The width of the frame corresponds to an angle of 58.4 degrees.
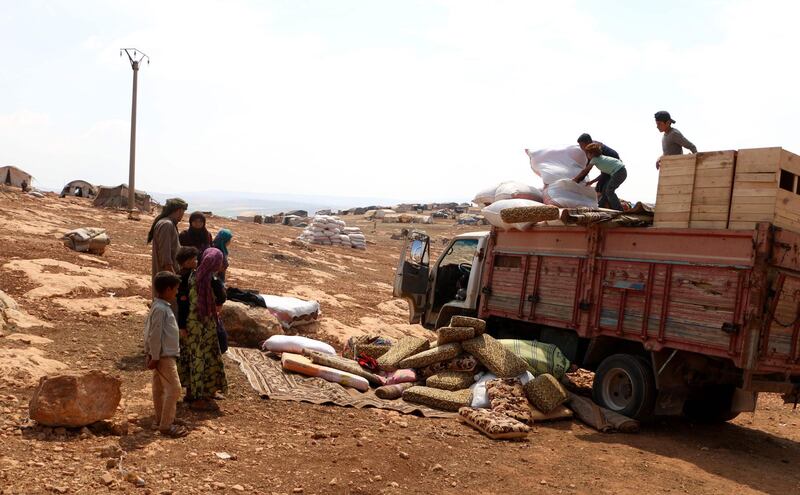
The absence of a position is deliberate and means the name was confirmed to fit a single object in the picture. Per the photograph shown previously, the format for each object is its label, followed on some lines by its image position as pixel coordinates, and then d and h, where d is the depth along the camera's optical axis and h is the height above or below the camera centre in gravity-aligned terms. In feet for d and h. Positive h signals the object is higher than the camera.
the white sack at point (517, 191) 29.81 +0.91
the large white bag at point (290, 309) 33.55 -5.54
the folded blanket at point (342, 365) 26.58 -6.19
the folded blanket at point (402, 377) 26.45 -6.40
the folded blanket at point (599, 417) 23.41 -6.51
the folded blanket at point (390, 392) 25.04 -6.63
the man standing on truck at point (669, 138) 27.91 +3.48
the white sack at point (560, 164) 29.68 +2.23
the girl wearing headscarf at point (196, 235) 26.18 -1.88
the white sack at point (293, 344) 28.27 -5.98
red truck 20.94 -2.80
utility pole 92.68 +2.71
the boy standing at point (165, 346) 17.57 -4.03
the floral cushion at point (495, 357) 24.79 -5.07
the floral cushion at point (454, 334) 25.88 -4.57
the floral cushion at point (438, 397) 23.99 -6.44
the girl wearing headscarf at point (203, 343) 20.27 -4.50
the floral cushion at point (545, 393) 23.84 -5.92
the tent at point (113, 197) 99.35 -2.85
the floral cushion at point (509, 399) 22.90 -6.09
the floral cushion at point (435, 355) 25.98 -5.41
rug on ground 23.25 -6.54
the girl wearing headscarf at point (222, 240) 27.64 -2.05
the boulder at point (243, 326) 30.37 -5.78
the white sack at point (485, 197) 31.07 +0.57
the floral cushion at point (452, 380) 25.04 -6.07
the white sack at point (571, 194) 28.63 +0.97
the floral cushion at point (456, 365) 25.75 -5.67
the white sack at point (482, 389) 23.83 -6.09
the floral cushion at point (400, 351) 27.45 -5.73
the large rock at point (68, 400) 16.69 -5.31
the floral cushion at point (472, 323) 26.07 -4.13
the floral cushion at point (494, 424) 21.22 -6.40
